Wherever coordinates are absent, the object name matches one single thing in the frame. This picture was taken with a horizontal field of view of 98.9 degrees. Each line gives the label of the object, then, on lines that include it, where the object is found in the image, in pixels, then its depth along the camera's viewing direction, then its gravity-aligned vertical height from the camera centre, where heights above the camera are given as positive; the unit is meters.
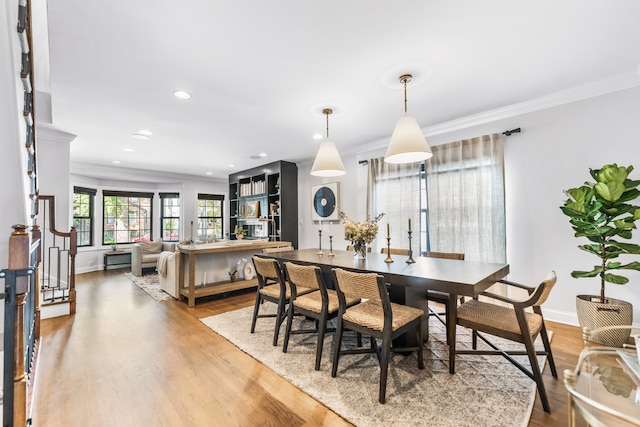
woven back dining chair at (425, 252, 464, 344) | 2.50 -0.74
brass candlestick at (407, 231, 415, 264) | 2.48 -0.40
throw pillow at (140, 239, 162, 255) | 6.18 -0.65
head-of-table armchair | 1.70 -0.73
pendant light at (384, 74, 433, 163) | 2.28 +0.64
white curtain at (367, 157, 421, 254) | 4.04 +0.28
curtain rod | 3.21 +1.00
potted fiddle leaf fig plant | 2.30 -0.12
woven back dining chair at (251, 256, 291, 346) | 2.50 -0.72
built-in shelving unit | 5.78 +0.37
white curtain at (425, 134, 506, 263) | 3.32 +0.23
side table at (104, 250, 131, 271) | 6.73 -1.02
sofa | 5.88 -0.78
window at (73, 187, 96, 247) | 6.50 +0.15
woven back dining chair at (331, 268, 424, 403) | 1.77 -0.72
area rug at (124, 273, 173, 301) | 4.25 -1.21
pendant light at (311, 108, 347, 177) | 2.94 +0.60
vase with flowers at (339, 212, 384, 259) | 2.62 -0.16
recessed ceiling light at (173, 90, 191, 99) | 2.77 +1.28
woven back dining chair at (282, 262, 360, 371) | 2.13 -0.72
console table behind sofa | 3.80 -0.73
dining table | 1.73 -0.42
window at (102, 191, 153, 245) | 7.02 +0.05
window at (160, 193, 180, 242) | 7.72 +0.04
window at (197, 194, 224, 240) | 8.07 +0.09
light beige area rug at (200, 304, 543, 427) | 1.60 -1.17
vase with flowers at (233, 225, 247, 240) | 6.36 -0.36
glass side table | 0.99 -0.75
